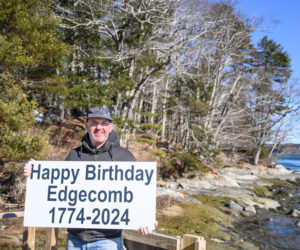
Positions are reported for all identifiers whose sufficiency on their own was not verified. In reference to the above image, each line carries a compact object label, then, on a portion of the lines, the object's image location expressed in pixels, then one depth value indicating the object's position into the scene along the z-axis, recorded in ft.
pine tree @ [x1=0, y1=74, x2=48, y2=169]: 25.29
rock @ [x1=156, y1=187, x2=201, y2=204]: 42.83
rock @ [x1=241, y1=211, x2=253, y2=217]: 41.32
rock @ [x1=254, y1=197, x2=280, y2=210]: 49.29
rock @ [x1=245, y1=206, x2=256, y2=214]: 43.86
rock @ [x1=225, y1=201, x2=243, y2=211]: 44.25
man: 8.05
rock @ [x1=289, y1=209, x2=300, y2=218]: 44.68
